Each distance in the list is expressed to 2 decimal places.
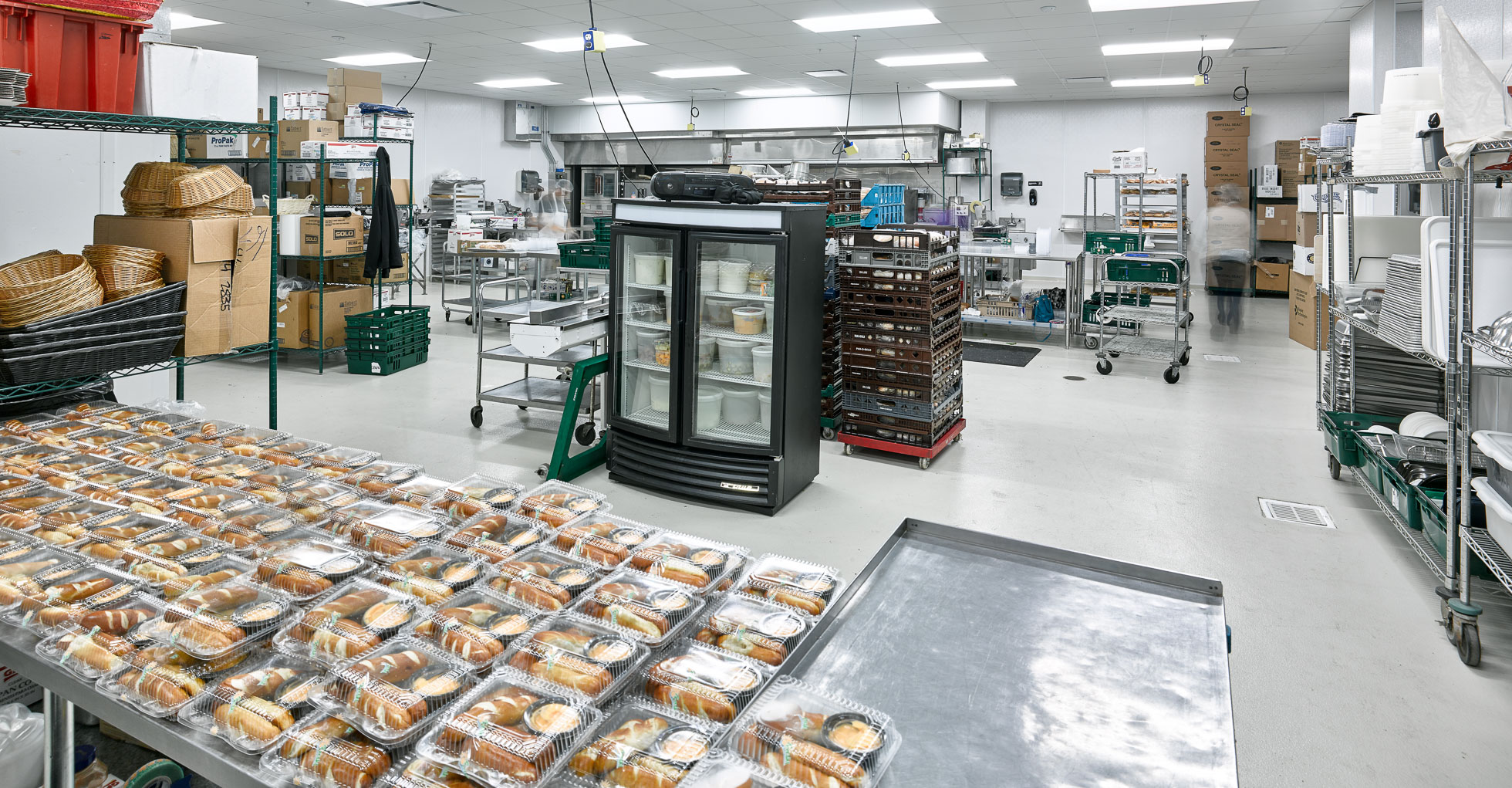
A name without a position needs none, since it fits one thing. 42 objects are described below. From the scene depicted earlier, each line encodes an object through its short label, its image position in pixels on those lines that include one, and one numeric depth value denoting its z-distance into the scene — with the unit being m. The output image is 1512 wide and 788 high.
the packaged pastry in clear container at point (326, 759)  1.12
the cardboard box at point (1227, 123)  13.57
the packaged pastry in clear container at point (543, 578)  1.50
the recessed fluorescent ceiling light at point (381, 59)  11.29
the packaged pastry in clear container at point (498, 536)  1.69
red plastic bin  2.58
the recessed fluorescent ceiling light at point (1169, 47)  9.70
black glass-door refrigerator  4.12
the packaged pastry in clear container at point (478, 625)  1.34
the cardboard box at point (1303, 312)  8.95
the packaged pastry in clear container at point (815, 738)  1.09
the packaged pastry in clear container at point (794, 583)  1.54
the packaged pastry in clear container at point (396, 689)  1.18
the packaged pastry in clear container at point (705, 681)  1.24
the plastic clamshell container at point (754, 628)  1.39
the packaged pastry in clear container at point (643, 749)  1.10
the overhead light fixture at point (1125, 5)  7.77
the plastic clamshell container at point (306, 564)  1.52
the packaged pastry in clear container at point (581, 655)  1.27
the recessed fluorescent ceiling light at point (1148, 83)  12.49
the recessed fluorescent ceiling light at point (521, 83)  13.35
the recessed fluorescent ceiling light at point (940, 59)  10.66
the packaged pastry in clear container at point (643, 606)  1.42
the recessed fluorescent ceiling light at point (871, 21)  8.41
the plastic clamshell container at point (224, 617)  1.34
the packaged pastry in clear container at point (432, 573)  1.52
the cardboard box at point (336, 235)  7.37
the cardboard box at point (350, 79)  8.10
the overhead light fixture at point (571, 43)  9.89
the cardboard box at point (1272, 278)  13.30
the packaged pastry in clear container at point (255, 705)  1.19
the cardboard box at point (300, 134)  7.88
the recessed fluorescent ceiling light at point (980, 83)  12.81
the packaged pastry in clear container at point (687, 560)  1.58
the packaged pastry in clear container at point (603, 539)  1.67
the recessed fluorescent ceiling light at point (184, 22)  8.86
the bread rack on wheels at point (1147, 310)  7.84
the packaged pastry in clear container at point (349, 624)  1.34
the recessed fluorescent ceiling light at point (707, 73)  11.96
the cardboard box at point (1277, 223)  13.49
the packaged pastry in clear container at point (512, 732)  1.10
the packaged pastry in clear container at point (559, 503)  1.87
